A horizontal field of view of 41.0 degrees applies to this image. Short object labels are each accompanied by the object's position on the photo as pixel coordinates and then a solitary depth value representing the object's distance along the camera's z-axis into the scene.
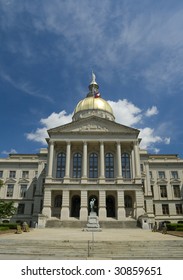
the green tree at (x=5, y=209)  38.63
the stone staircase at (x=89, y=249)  14.54
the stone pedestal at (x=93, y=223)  34.53
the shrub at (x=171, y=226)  33.63
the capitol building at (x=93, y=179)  45.12
